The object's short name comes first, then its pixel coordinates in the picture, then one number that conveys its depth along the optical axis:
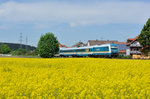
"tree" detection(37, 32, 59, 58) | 71.25
